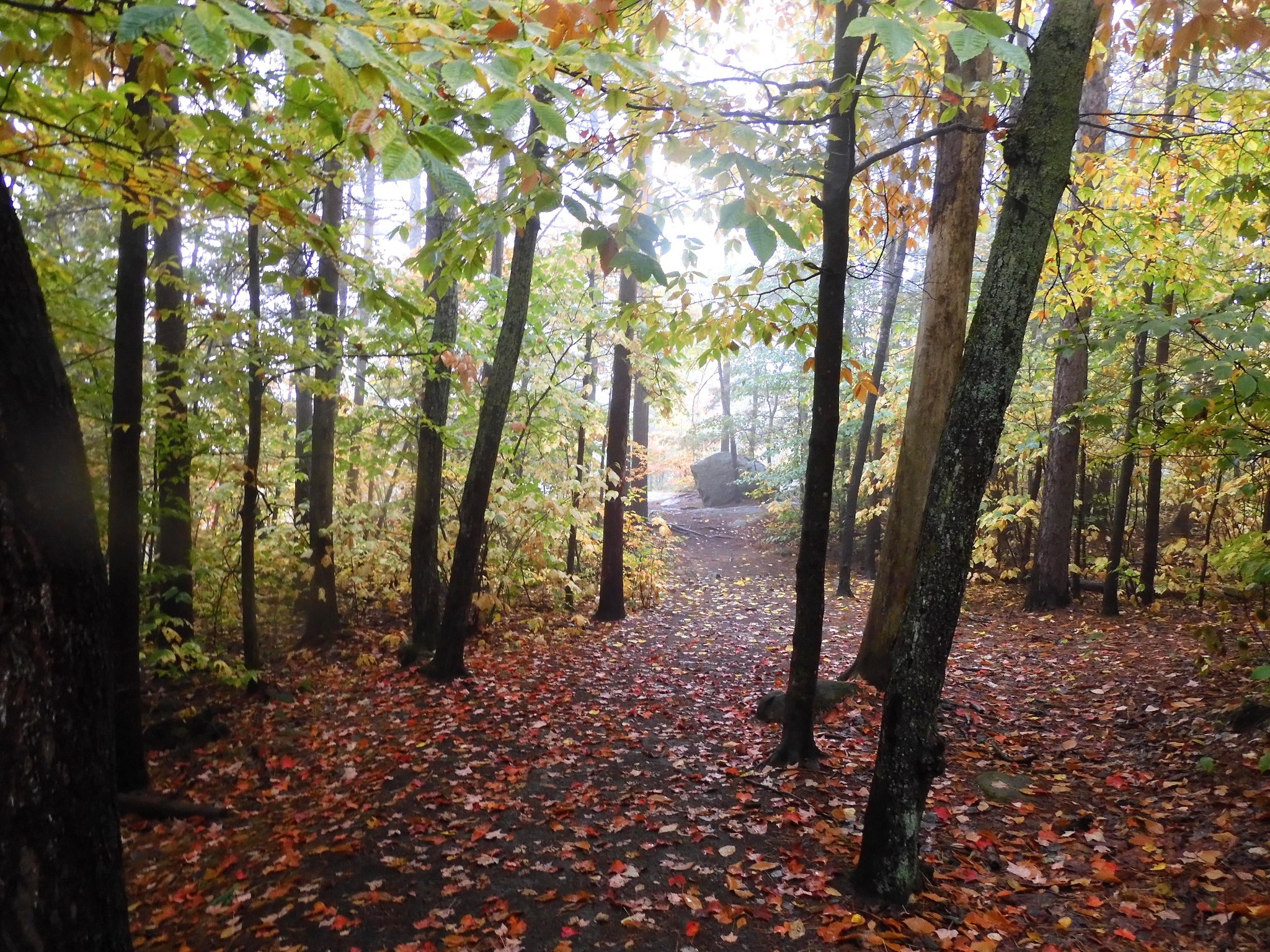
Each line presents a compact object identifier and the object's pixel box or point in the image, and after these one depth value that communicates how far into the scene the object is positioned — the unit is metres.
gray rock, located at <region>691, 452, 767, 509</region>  27.25
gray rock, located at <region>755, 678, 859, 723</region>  6.46
